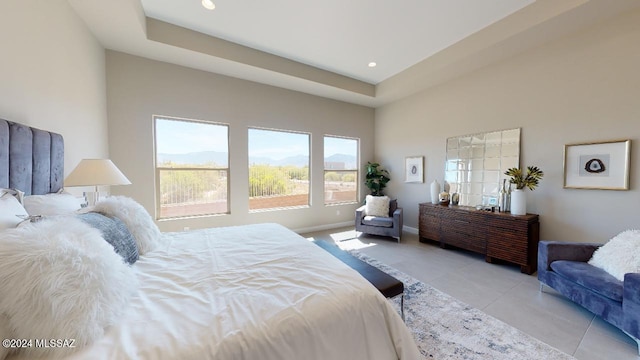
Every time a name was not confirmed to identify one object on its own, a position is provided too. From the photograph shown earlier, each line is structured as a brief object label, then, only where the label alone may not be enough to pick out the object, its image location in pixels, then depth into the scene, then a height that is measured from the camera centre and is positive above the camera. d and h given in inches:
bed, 32.7 -24.2
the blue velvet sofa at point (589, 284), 64.7 -37.4
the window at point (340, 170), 200.7 +3.5
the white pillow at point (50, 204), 55.7 -8.4
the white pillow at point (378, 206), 177.2 -26.4
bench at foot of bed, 68.8 -34.5
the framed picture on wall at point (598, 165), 98.6 +4.2
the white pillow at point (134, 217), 63.3 -13.1
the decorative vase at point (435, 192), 162.1 -13.2
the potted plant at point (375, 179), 206.4 -4.9
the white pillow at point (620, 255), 73.6 -28.7
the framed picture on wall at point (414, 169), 182.9 +4.2
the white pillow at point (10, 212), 41.3 -7.7
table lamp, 73.6 -0.6
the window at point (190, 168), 139.5 +3.8
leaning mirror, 134.8 +7.3
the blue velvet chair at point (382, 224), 161.8 -37.5
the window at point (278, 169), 168.1 +3.8
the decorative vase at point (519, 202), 120.7 -15.3
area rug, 63.4 -50.9
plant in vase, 119.9 -6.0
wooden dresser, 113.7 -34.0
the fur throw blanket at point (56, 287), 28.6 -16.2
